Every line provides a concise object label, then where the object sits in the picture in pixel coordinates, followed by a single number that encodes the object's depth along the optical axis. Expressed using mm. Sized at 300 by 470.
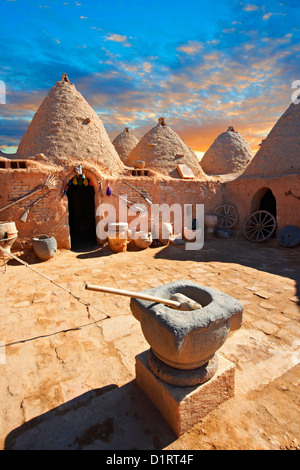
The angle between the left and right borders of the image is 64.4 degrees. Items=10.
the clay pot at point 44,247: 7449
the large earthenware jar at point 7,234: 6770
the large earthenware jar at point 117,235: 8344
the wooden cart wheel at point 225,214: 11248
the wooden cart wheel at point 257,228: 9889
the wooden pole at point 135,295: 1972
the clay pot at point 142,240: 8859
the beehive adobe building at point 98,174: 7891
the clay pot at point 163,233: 9367
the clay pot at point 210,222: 10820
